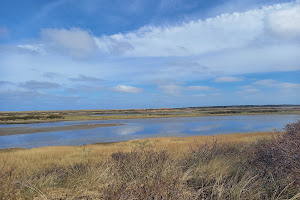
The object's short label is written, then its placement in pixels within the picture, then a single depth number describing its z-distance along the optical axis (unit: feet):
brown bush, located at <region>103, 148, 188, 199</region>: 12.61
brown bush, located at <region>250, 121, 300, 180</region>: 18.02
